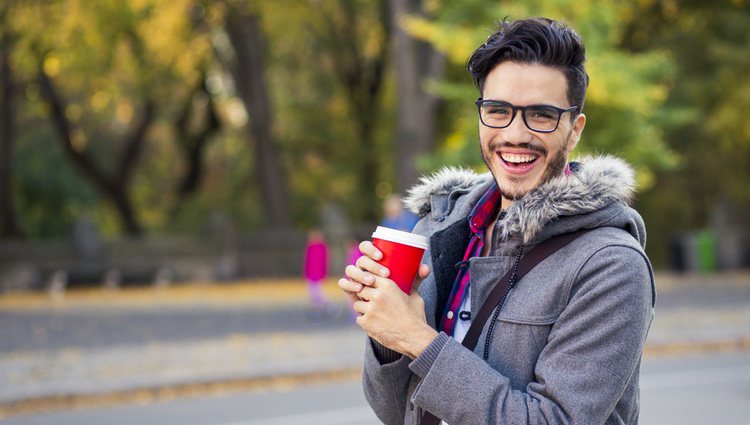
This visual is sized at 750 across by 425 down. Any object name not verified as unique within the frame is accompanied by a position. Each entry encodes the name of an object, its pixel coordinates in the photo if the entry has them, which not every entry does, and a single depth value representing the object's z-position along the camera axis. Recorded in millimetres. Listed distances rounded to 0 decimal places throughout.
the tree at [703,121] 23656
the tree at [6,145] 24172
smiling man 1865
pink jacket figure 16188
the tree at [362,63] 28172
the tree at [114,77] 20875
